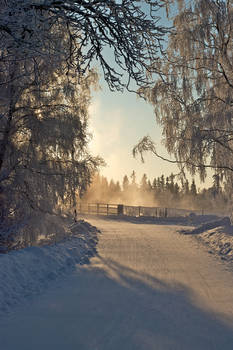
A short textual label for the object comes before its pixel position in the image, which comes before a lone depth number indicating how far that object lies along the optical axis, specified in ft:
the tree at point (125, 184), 515.21
